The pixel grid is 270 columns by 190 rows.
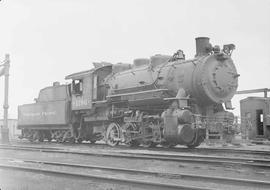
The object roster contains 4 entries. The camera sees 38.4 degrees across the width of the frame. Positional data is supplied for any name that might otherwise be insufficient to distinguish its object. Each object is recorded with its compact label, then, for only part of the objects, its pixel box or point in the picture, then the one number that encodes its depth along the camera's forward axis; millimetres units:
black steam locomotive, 13641
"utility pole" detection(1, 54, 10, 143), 21253
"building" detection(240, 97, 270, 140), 20125
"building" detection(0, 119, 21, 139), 44991
